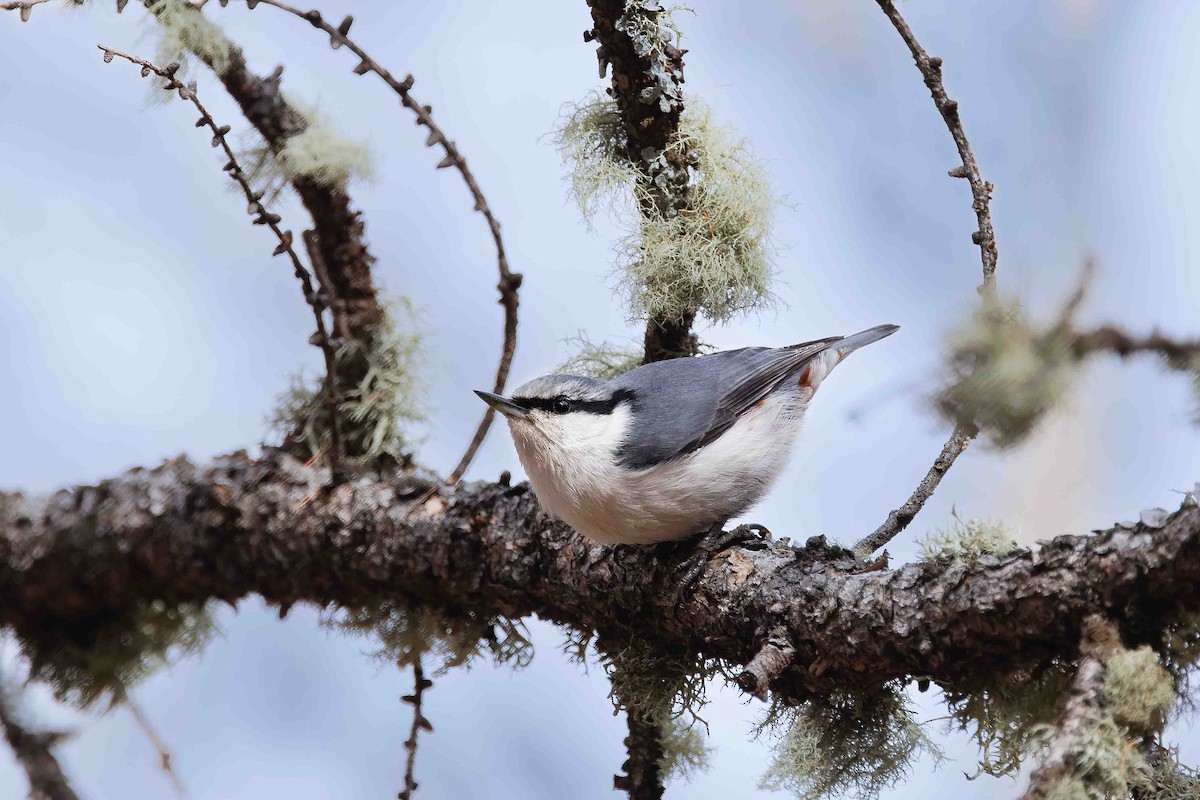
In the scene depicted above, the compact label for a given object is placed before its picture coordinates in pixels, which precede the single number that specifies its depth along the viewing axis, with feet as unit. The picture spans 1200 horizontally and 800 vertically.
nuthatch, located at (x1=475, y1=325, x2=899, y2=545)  18.15
